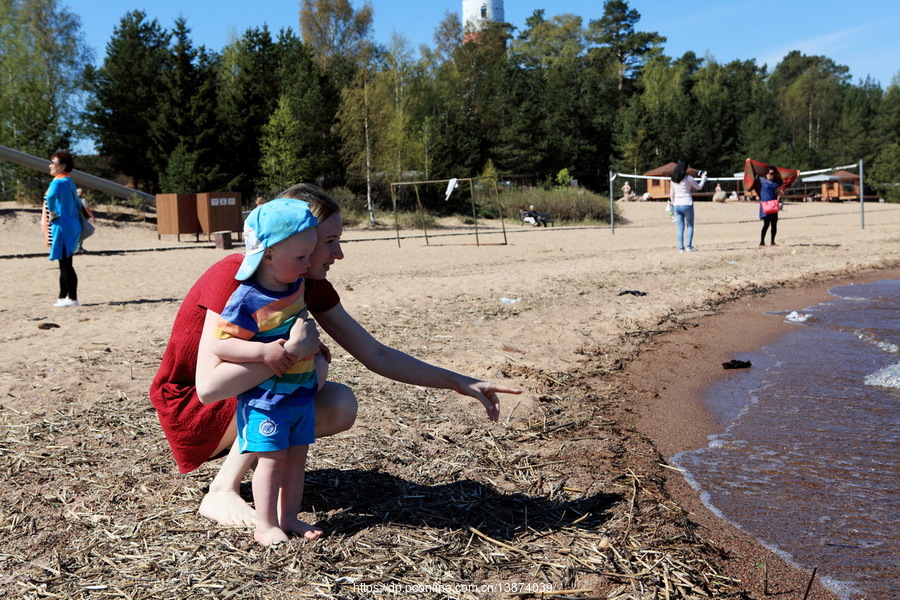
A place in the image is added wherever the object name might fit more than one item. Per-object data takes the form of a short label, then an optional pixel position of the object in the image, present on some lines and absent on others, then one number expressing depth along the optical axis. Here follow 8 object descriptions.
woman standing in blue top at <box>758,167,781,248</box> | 17.84
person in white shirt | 16.58
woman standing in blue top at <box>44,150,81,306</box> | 9.66
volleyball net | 54.55
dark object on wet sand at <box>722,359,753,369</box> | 7.06
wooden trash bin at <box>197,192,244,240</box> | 25.15
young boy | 2.74
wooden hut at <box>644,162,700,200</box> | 53.16
